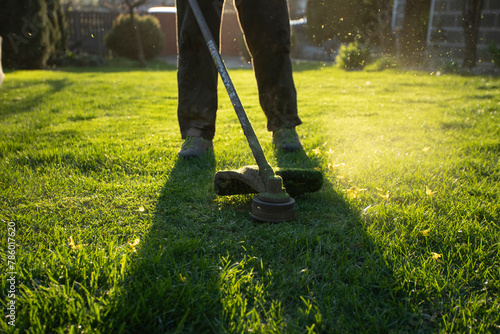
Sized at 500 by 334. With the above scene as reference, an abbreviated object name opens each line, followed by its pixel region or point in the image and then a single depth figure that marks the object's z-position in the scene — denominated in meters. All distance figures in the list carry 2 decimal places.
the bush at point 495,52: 8.34
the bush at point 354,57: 10.80
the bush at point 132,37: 14.41
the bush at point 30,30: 8.58
